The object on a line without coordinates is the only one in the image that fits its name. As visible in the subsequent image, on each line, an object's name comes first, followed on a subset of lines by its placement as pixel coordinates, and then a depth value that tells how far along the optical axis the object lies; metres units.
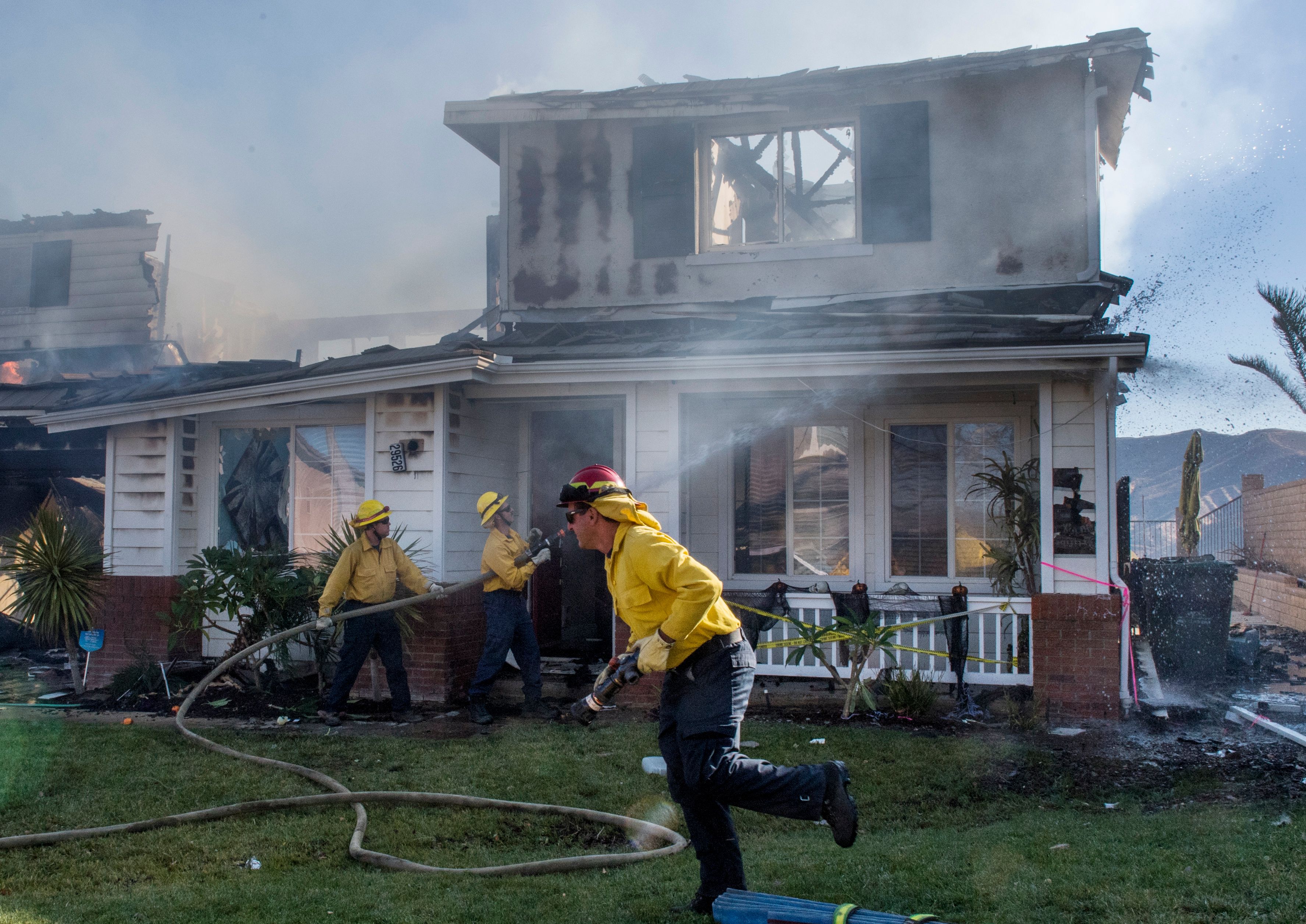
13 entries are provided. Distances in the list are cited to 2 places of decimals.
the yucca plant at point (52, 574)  8.93
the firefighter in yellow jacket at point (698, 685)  3.72
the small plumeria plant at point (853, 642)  7.85
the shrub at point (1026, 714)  7.50
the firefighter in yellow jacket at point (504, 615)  8.08
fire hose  4.48
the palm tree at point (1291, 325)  9.35
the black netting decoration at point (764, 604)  8.52
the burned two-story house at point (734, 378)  8.90
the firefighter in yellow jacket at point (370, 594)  8.09
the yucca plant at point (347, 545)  8.51
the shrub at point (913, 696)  7.83
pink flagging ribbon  7.79
